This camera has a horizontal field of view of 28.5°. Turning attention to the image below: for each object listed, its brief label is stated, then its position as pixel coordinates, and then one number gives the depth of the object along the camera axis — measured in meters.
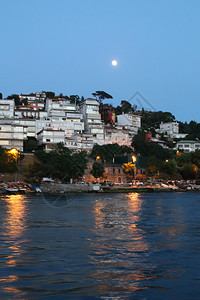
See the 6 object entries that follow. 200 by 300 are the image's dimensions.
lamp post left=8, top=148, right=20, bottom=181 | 83.14
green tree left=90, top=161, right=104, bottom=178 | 92.50
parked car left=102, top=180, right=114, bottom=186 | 91.50
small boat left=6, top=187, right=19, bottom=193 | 75.88
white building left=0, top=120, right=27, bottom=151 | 95.81
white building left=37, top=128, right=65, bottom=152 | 98.12
